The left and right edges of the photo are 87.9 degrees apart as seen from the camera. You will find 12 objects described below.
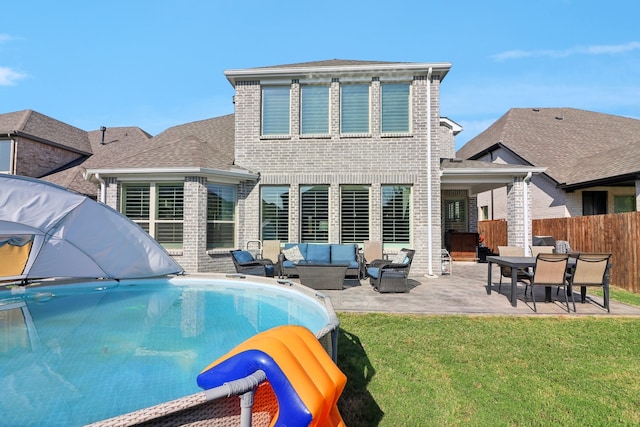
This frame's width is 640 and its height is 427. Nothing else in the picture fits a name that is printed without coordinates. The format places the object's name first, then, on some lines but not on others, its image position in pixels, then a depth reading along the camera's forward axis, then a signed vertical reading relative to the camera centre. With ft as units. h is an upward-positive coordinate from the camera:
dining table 24.54 -3.05
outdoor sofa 36.06 -3.32
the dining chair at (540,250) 33.14 -2.62
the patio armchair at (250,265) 33.71 -4.28
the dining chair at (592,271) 23.53 -3.37
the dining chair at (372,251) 38.04 -3.19
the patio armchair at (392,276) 29.35 -4.74
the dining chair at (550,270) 23.48 -3.30
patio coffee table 30.78 -4.77
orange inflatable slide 7.00 -3.43
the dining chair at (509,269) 27.63 -3.95
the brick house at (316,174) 39.50 +6.02
